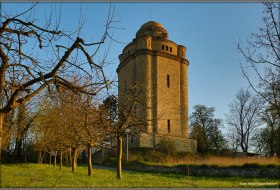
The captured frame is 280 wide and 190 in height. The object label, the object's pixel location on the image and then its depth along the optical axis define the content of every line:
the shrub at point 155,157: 27.92
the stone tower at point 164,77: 40.28
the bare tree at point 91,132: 15.05
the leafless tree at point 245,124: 31.21
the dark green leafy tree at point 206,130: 41.61
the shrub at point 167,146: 35.34
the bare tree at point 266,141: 31.46
